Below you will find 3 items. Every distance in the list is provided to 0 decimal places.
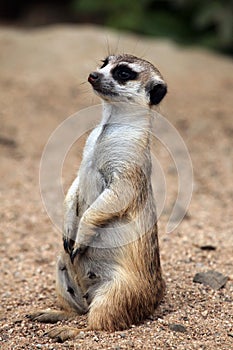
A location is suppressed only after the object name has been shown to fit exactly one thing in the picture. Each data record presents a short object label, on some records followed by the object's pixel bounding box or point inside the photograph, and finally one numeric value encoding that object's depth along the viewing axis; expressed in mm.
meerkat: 7090
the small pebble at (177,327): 7083
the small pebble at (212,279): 8500
